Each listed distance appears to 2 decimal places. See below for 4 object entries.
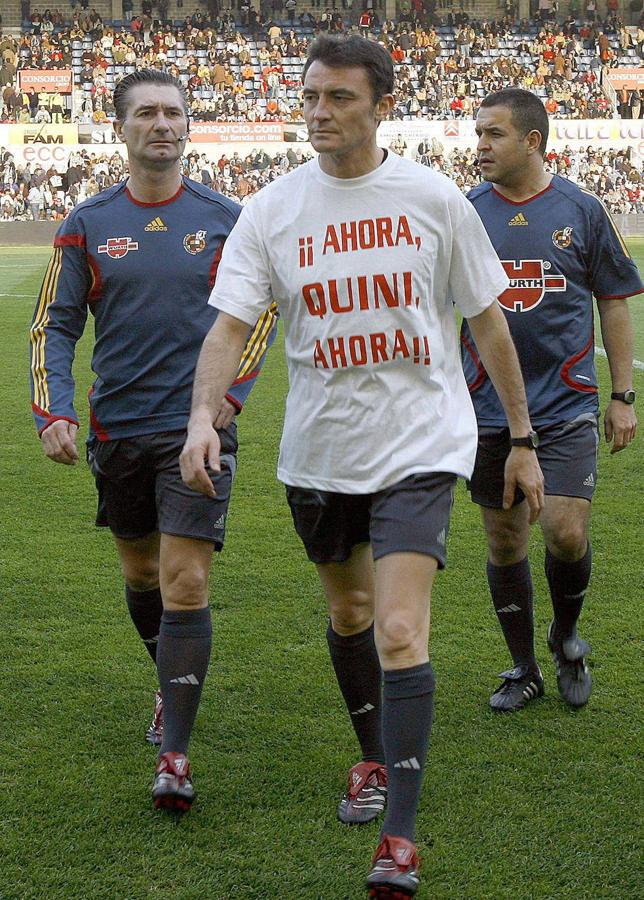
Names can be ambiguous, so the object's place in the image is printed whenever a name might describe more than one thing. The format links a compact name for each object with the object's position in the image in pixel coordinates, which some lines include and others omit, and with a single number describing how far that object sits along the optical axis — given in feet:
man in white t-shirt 9.75
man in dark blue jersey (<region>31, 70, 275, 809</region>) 11.51
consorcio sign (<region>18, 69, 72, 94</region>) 131.23
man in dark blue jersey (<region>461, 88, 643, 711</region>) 13.41
